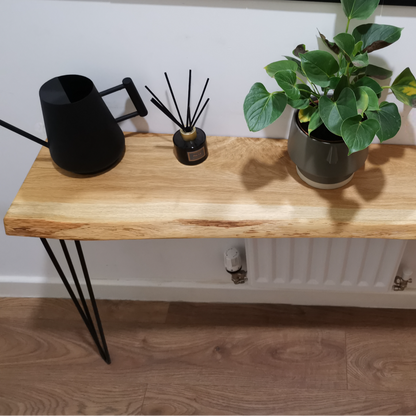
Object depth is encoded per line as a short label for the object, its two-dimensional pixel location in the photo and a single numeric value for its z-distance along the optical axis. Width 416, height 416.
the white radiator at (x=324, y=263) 1.24
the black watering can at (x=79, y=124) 0.88
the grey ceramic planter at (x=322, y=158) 0.84
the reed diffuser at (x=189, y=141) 0.97
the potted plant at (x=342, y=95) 0.72
